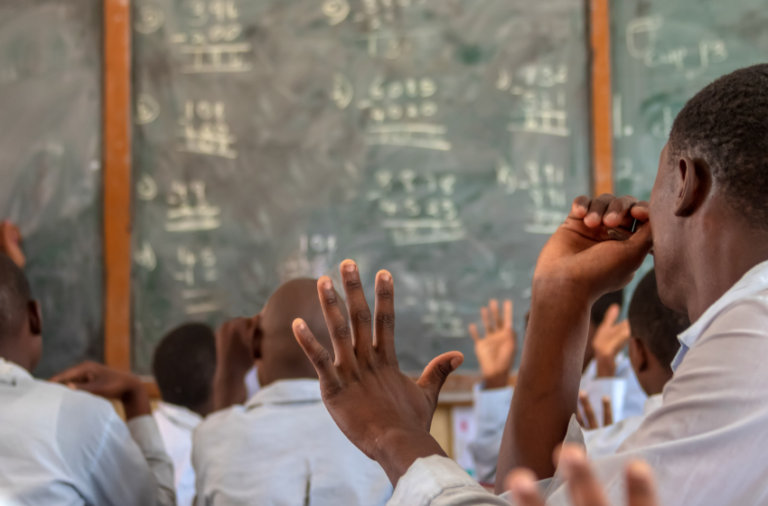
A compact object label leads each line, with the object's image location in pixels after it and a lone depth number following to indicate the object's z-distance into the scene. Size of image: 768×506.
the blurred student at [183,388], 2.28
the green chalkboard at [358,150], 3.05
